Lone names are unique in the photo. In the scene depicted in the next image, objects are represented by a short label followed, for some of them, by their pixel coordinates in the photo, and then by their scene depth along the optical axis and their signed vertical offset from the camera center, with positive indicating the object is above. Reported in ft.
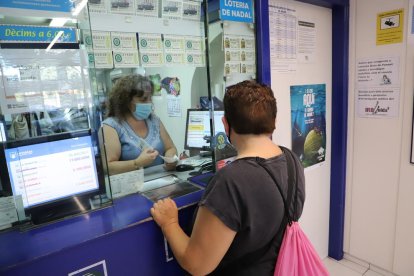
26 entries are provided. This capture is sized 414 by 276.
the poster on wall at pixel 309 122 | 7.18 -0.99
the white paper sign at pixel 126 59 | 4.77 +0.57
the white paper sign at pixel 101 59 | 4.44 +0.56
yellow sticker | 6.69 +1.17
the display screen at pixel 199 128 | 6.08 -0.81
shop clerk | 5.29 -0.69
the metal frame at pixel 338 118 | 7.50 -1.00
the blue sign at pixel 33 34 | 3.53 +0.83
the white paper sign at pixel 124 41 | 4.71 +0.86
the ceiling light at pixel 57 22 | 3.82 +1.00
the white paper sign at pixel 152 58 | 5.03 +0.59
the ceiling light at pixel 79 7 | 3.95 +1.20
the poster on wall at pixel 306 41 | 7.03 +1.00
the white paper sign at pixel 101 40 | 4.50 +0.86
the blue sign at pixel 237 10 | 5.46 +1.45
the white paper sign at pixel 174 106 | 6.56 -0.32
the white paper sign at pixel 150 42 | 4.99 +0.86
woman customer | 3.07 -1.24
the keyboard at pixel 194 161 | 6.22 -1.51
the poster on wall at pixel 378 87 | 6.96 -0.22
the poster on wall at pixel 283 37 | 6.36 +1.06
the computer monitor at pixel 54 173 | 3.59 -0.94
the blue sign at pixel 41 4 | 3.48 +1.16
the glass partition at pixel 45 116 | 3.58 -0.23
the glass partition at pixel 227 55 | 5.69 +0.65
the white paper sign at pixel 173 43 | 5.23 +0.86
